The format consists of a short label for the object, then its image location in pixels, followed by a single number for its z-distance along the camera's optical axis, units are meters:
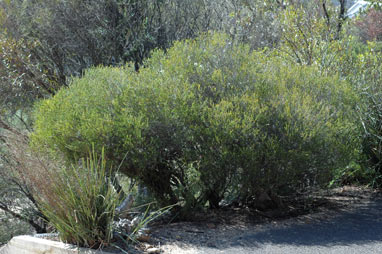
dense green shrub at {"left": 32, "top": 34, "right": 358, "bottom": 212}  5.98
